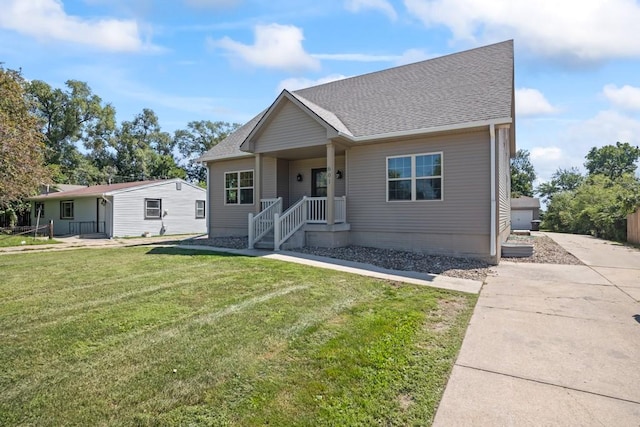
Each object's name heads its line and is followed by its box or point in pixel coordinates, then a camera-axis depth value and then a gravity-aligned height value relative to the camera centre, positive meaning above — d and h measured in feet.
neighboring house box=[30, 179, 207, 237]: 66.85 +1.31
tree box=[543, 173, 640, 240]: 61.05 +1.07
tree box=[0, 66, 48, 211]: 37.06 +8.38
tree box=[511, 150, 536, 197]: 181.82 +22.31
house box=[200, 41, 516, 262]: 31.35 +5.74
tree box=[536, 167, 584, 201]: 189.98 +17.87
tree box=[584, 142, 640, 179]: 191.62 +31.42
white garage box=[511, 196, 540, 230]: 107.24 -0.09
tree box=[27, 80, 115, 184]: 118.93 +35.78
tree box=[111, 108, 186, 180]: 137.59 +24.51
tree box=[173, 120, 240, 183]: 157.79 +35.62
